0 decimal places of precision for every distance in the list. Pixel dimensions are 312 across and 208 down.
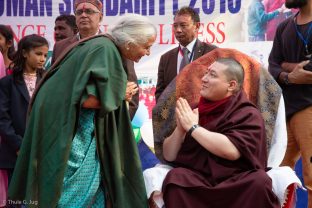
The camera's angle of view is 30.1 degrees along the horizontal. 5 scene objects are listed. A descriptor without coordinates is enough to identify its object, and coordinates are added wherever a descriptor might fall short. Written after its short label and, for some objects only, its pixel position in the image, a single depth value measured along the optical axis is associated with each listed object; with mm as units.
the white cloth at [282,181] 3471
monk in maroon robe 3396
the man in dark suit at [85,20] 4660
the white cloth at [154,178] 3521
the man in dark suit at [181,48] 5352
